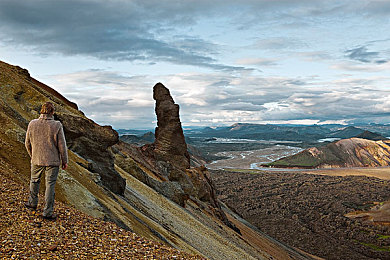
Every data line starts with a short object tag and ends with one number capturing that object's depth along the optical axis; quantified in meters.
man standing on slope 9.93
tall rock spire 53.53
